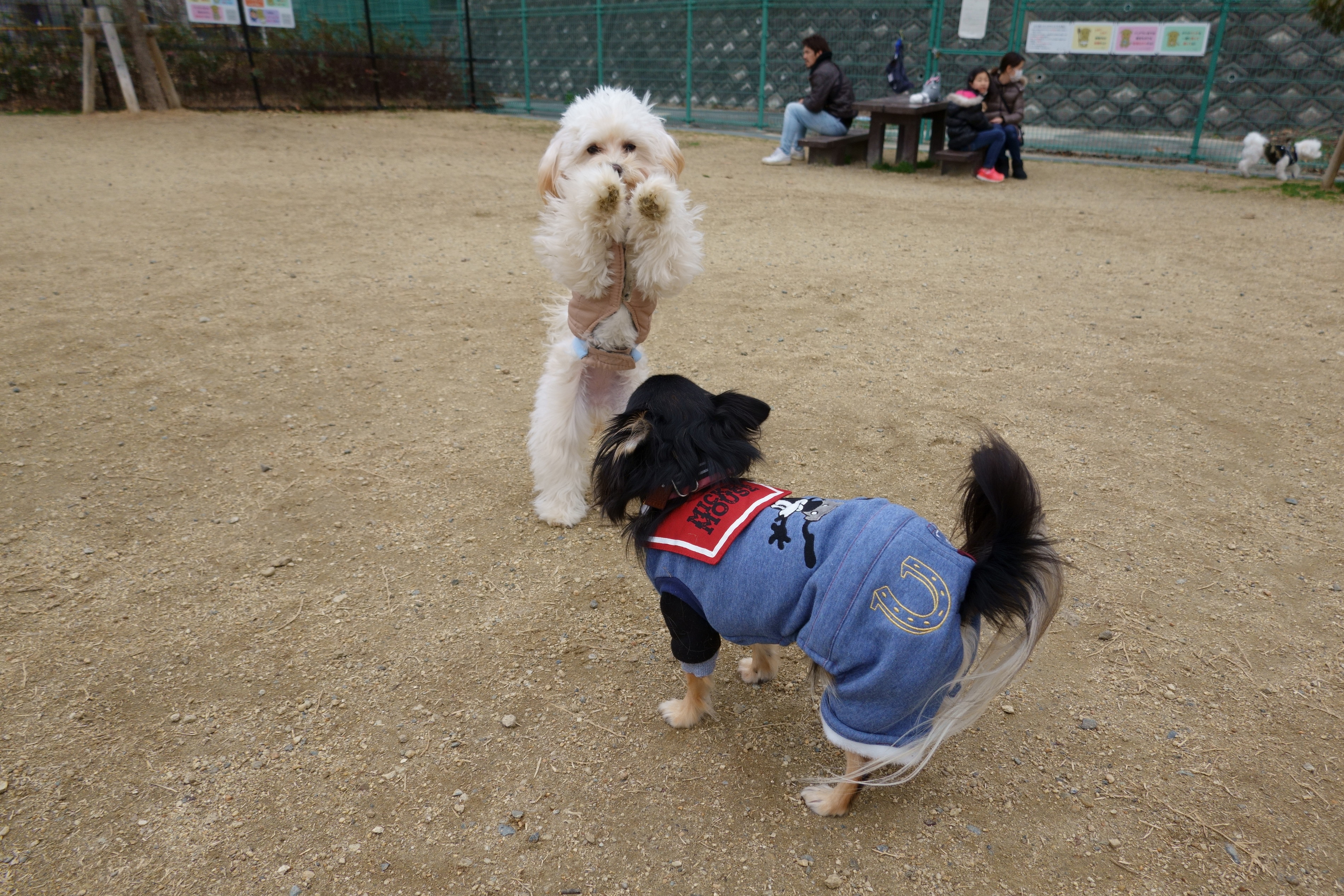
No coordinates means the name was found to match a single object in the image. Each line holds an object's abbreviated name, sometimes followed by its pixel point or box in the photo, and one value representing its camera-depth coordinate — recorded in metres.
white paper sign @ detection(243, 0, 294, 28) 13.88
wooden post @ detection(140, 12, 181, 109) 12.32
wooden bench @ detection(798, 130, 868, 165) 10.96
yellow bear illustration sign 10.91
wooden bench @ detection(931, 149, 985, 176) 10.10
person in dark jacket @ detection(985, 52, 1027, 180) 9.97
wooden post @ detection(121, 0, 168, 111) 11.96
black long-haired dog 1.67
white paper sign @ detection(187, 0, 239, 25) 13.26
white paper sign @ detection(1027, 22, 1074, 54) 11.20
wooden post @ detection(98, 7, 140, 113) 11.91
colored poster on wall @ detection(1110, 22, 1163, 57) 10.71
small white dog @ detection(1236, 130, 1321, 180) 9.53
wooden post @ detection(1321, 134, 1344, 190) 8.84
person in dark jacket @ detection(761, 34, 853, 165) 10.81
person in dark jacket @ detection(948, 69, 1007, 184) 9.81
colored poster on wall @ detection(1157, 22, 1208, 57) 10.59
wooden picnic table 10.25
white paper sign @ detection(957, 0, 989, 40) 11.72
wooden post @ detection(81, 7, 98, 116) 11.88
